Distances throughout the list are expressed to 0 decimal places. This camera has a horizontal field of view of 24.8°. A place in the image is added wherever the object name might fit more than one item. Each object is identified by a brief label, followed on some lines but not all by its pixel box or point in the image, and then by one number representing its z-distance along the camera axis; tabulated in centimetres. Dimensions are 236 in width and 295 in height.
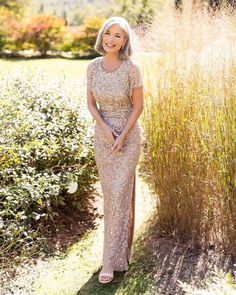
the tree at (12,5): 2623
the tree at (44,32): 2181
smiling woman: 349
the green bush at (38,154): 399
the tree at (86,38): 2148
